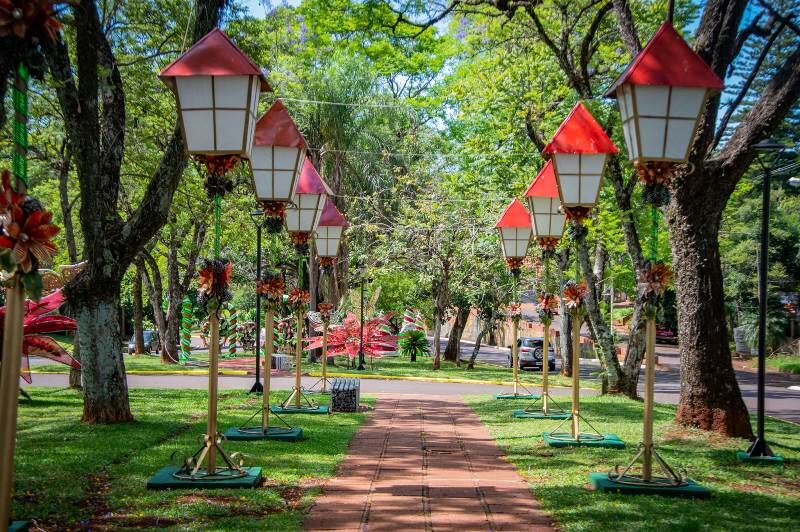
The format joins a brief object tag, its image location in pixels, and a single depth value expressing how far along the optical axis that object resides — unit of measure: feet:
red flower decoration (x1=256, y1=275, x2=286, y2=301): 37.55
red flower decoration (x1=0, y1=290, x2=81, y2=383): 38.99
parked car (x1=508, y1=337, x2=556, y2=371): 114.93
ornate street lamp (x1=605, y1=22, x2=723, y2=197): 23.91
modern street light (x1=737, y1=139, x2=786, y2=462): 31.78
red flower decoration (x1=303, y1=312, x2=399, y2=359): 91.35
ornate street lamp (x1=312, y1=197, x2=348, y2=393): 47.73
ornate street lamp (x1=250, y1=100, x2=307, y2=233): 33.09
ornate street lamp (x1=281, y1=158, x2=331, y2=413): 40.01
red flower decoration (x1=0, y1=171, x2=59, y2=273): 15.65
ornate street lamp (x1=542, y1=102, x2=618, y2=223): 32.48
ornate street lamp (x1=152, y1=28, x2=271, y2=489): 23.98
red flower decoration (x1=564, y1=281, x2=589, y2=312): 36.50
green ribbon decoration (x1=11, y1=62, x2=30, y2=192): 15.65
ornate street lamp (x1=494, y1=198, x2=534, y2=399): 49.62
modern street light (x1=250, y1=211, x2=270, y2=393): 57.41
